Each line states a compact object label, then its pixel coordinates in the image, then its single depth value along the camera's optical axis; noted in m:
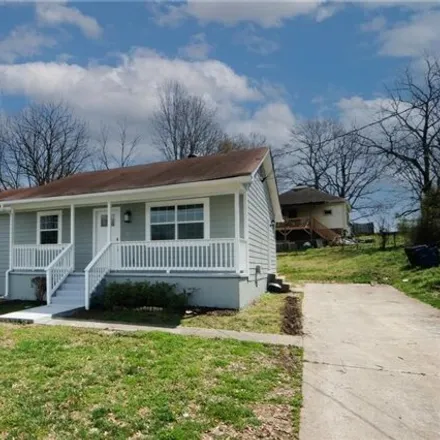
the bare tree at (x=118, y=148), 34.41
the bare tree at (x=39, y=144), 32.75
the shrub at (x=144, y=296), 9.71
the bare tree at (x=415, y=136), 24.91
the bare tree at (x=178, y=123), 32.91
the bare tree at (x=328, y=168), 43.72
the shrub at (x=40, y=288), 11.37
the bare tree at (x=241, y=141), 34.06
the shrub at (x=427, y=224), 19.52
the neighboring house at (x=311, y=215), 33.28
